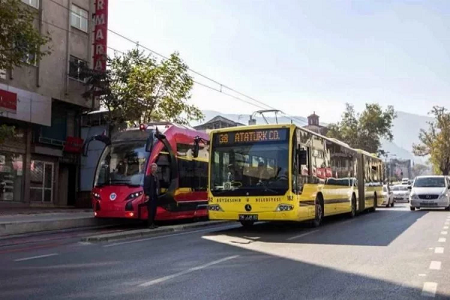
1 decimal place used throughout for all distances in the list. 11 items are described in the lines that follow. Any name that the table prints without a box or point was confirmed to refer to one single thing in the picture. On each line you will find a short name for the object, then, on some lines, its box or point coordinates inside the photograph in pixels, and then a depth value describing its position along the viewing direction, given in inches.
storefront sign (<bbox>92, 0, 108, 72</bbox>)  1143.6
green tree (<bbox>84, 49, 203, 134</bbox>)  971.3
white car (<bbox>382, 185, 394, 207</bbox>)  1212.5
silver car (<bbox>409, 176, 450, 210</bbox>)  988.6
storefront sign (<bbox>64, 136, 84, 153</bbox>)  1124.0
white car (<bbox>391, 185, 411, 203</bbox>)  1593.3
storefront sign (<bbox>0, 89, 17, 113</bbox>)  889.5
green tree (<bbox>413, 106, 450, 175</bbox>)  2423.7
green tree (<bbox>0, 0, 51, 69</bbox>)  516.4
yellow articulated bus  512.1
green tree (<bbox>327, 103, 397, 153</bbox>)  2667.3
